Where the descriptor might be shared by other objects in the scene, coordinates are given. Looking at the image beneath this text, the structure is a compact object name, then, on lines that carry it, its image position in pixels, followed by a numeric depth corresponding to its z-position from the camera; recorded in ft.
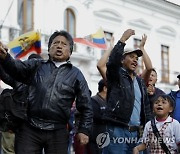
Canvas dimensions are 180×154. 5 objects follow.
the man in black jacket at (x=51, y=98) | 9.04
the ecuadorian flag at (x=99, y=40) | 32.96
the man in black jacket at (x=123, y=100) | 10.06
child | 10.32
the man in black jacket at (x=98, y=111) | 13.04
